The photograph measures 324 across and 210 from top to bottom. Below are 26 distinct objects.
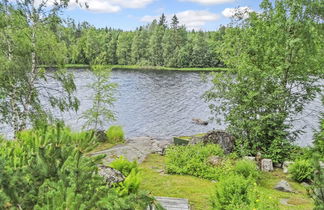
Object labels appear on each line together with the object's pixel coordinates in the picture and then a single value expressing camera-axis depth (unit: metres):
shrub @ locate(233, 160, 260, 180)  10.48
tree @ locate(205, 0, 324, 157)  13.14
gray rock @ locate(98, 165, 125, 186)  6.66
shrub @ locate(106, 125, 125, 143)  20.47
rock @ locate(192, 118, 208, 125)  28.62
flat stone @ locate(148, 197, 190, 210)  7.14
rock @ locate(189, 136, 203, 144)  14.92
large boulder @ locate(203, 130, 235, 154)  14.20
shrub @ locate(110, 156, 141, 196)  6.31
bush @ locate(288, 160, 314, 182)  10.95
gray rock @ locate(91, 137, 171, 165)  15.12
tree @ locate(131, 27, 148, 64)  76.38
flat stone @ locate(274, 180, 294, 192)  10.06
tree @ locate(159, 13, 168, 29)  93.06
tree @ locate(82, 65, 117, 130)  19.06
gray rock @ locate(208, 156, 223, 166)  11.59
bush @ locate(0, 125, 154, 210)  2.76
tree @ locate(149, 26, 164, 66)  74.25
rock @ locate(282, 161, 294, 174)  12.13
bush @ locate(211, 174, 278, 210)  5.97
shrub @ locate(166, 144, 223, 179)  11.23
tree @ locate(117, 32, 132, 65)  77.50
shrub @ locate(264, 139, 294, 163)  13.15
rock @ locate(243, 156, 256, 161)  12.27
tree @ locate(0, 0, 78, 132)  12.26
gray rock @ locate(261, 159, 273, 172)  12.40
